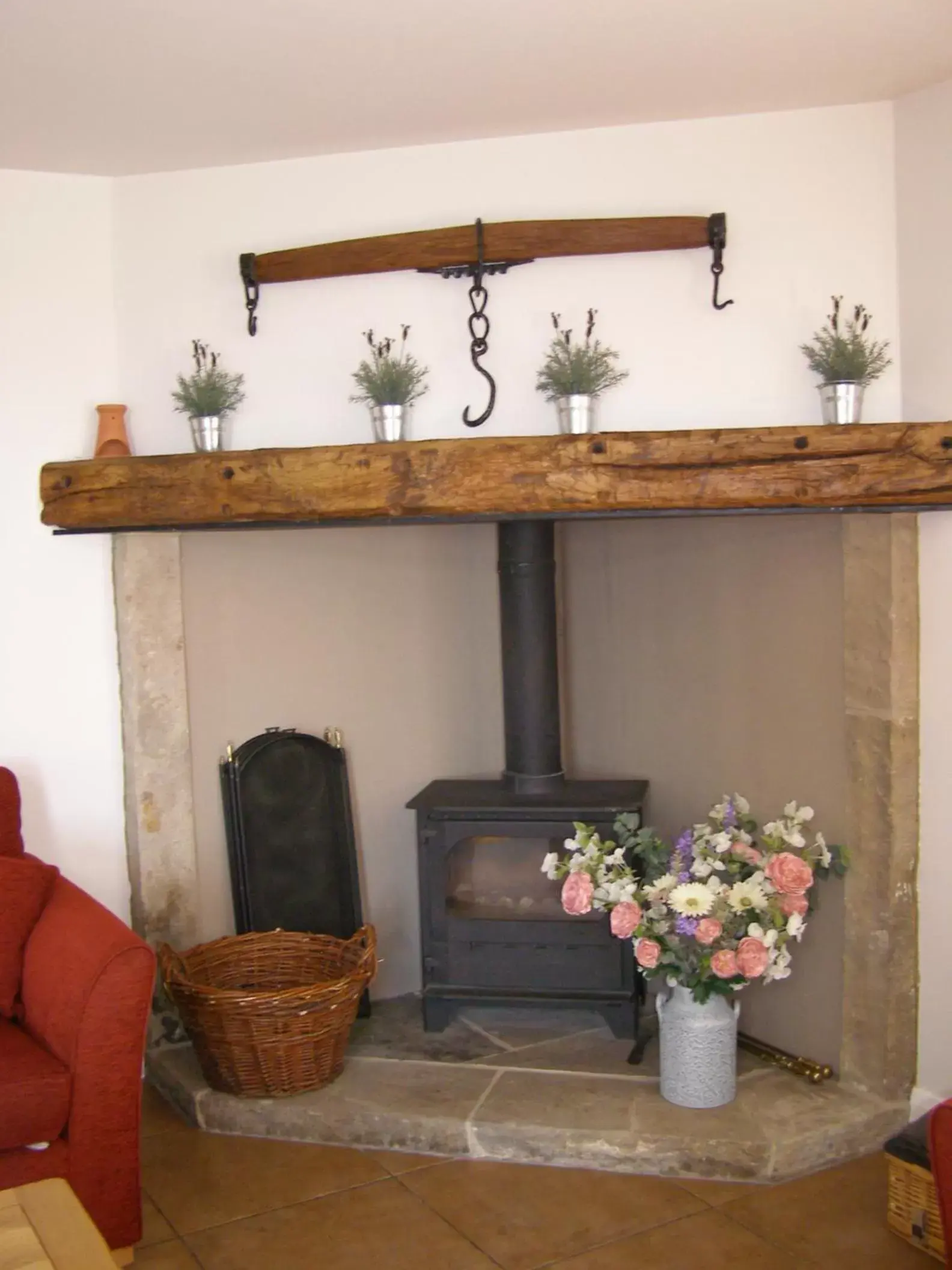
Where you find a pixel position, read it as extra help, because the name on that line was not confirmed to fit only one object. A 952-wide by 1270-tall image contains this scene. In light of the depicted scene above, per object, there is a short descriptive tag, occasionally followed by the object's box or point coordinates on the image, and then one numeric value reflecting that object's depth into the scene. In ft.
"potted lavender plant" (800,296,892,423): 8.81
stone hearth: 9.05
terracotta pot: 10.30
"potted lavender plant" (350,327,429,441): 9.37
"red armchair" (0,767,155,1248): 7.64
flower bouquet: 9.13
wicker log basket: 9.66
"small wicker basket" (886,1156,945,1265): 7.90
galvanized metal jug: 9.44
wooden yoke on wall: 9.27
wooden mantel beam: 8.66
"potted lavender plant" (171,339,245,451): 9.82
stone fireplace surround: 9.09
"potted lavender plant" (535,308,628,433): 9.07
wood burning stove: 10.62
